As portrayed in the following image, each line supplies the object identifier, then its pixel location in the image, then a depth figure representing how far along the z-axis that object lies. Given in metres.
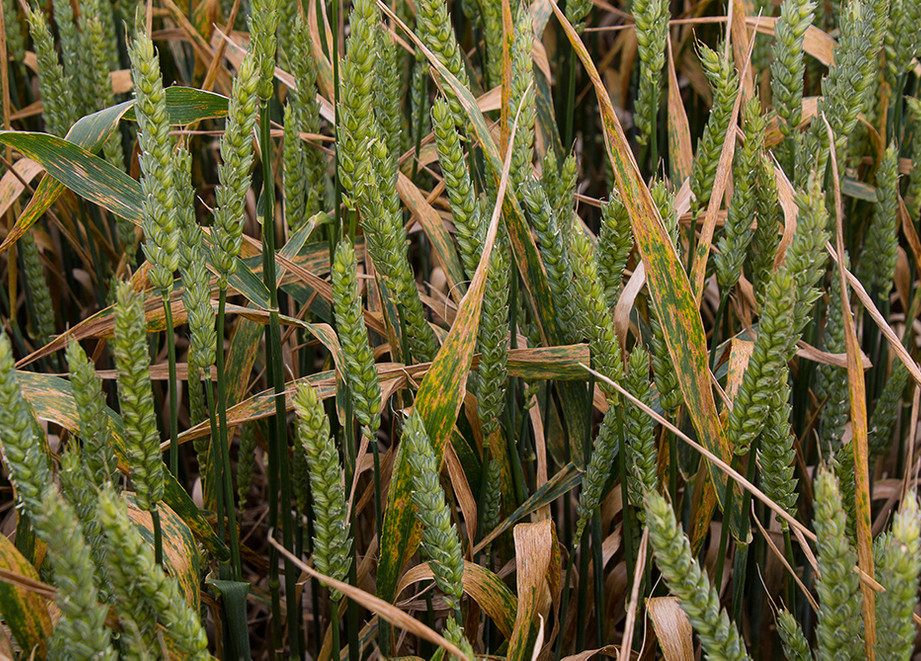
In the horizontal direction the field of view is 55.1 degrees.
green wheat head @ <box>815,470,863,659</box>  0.46
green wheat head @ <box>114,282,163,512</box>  0.49
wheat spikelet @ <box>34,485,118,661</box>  0.40
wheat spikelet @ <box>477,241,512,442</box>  0.64
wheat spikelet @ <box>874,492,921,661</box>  0.44
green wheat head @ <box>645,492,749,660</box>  0.45
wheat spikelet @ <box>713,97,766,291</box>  0.65
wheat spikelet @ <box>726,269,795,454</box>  0.50
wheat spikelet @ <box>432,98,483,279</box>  0.61
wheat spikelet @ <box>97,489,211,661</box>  0.44
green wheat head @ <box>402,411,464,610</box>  0.52
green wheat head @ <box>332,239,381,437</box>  0.56
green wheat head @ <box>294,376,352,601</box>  0.52
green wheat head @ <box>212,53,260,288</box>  0.56
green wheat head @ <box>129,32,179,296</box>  0.54
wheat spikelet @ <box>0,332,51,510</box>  0.45
